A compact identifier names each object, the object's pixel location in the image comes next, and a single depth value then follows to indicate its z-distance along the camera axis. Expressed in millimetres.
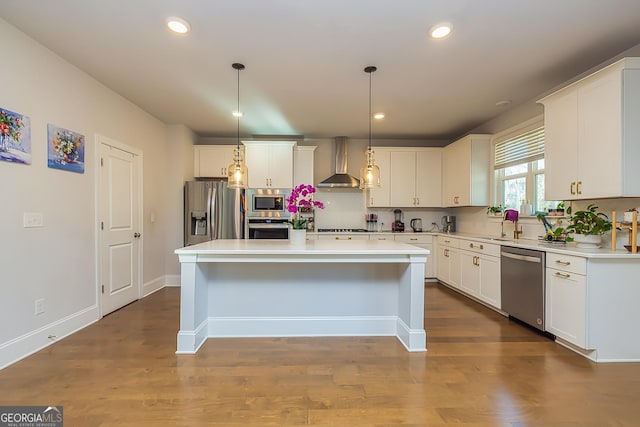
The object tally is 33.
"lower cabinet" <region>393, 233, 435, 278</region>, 5172
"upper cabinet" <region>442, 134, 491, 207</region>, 4613
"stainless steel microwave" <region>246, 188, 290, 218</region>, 4910
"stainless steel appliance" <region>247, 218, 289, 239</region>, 4855
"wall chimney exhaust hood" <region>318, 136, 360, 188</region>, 5098
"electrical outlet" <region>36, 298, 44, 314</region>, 2545
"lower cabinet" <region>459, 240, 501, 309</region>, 3592
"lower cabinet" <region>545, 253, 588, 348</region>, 2445
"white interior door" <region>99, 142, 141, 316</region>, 3412
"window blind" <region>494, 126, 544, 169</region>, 3679
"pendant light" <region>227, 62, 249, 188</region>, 2824
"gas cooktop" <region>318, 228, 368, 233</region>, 5320
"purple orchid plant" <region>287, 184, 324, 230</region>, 2750
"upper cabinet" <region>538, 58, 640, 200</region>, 2389
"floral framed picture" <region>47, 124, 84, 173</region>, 2689
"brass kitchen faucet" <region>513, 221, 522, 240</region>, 3885
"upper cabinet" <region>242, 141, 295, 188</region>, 5023
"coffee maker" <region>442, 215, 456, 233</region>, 5562
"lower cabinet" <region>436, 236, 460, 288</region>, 4547
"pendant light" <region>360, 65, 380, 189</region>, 2934
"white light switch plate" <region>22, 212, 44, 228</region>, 2447
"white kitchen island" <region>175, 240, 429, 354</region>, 2842
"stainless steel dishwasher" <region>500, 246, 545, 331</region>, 2895
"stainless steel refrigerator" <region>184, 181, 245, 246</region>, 4754
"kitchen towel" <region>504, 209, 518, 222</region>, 3807
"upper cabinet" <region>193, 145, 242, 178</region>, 5164
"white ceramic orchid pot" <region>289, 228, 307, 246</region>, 2906
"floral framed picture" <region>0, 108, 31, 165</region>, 2262
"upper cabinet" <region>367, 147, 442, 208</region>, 5422
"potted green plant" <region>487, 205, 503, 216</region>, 4275
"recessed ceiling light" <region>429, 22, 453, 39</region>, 2252
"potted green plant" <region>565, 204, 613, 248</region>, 2664
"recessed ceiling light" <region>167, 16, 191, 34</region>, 2197
